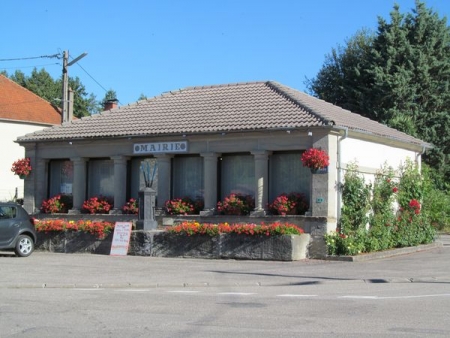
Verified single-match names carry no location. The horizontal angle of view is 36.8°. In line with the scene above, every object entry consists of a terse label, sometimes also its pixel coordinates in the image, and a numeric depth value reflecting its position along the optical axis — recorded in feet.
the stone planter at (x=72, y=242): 74.54
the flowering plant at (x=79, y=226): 74.18
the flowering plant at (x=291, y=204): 69.97
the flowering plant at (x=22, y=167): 87.97
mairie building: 70.74
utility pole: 110.48
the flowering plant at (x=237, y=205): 73.51
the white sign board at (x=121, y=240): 72.13
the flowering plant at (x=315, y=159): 66.80
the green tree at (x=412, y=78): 135.95
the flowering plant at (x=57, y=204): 85.87
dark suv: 66.95
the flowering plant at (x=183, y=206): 77.30
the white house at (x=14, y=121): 151.64
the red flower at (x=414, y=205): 78.02
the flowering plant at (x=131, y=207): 79.79
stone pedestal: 73.82
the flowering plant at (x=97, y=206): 82.69
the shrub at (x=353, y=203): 69.10
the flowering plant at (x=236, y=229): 65.31
